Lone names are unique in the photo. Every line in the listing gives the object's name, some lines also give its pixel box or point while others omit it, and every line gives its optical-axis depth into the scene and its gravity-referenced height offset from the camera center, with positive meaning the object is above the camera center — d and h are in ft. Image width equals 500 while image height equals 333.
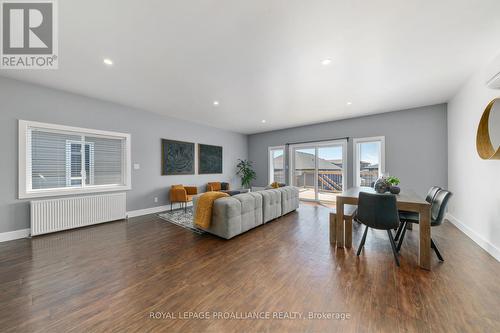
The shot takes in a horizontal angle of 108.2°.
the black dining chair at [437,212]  7.47 -1.99
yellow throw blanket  10.21 -2.38
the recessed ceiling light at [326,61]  8.34 +4.95
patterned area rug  12.14 -4.02
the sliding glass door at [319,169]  19.29 -0.30
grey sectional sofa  9.90 -2.75
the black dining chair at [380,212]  7.34 -1.90
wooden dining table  7.07 -2.08
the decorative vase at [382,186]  9.46 -1.04
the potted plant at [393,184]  9.29 -0.96
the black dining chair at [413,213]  8.74 -2.37
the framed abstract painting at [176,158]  17.12 +0.97
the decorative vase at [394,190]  9.27 -1.23
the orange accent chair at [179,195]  16.07 -2.49
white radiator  10.61 -2.89
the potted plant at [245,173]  24.40 -0.84
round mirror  8.09 +1.53
